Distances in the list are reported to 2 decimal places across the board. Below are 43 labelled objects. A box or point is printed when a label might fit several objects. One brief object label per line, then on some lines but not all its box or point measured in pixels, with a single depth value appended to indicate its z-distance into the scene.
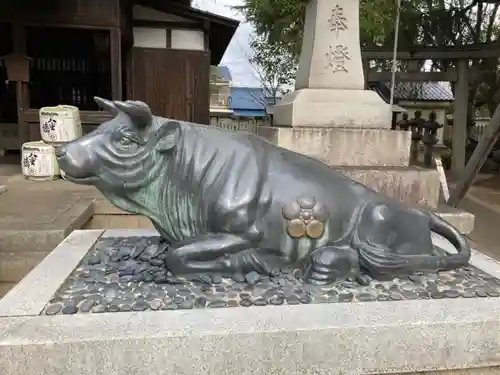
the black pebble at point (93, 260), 2.16
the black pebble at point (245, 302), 1.72
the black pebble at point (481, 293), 1.85
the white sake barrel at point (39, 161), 5.96
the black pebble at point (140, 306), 1.66
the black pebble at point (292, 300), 1.74
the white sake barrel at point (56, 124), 6.18
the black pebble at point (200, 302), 1.71
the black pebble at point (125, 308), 1.65
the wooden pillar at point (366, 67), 10.62
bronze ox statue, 1.86
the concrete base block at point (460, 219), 4.14
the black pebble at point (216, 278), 1.91
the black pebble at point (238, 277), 1.94
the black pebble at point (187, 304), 1.68
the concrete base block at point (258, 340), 1.45
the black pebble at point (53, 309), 1.62
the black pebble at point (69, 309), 1.63
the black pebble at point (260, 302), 1.73
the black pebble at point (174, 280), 1.90
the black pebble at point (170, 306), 1.67
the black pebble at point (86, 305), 1.65
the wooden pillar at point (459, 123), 12.52
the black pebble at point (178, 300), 1.72
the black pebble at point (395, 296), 1.80
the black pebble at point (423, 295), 1.83
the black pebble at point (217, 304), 1.70
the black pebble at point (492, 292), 1.86
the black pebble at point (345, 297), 1.78
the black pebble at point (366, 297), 1.79
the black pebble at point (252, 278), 1.92
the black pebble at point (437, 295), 1.83
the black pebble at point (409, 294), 1.83
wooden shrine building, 6.97
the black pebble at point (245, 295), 1.79
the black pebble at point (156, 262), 2.09
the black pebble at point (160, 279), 1.90
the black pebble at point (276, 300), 1.73
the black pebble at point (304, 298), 1.75
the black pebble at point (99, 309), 1.64
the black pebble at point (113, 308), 1.64
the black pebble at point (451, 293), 1.83
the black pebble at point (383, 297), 1.80
